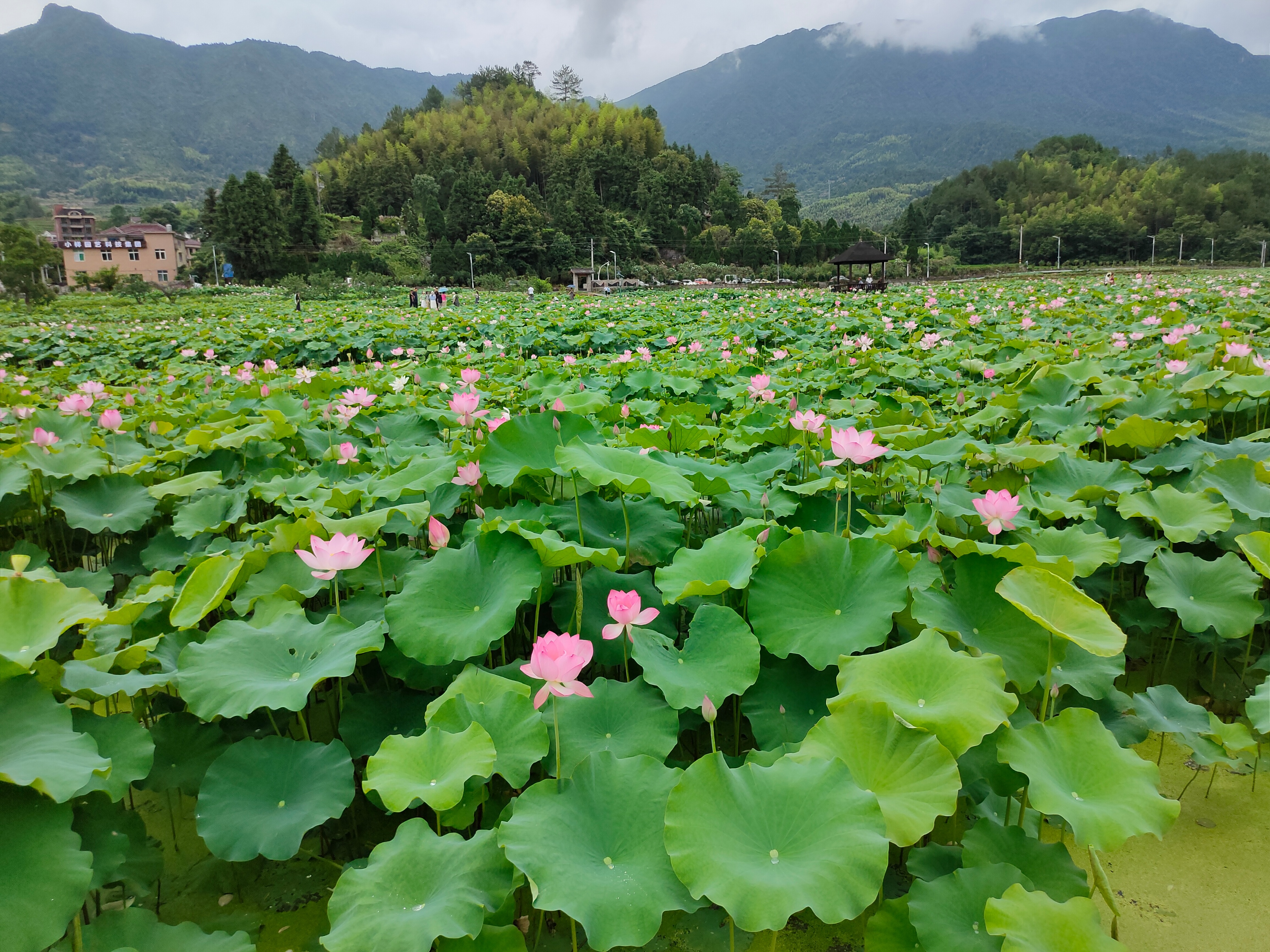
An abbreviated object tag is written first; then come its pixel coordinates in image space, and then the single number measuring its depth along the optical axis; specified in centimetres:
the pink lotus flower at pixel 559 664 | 104
